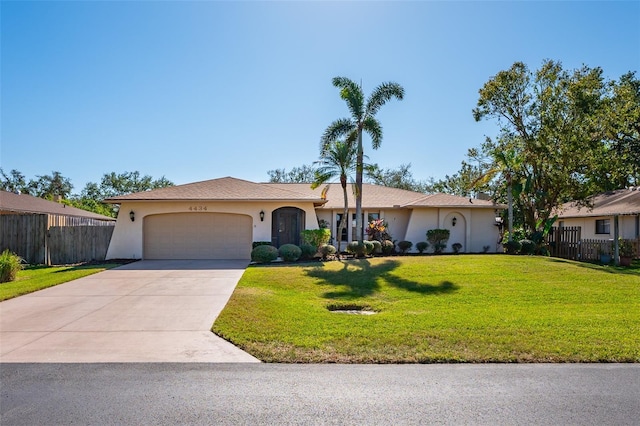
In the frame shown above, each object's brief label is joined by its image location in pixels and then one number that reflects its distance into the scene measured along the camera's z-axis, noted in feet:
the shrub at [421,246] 68.90
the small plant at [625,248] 54.75
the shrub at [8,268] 40.91
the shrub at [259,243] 57.32
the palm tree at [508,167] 65.62
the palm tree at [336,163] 59.47
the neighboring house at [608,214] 65.87
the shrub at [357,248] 57.26
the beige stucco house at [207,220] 59.52
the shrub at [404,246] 67.97
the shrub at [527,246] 61.72
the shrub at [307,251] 55.31
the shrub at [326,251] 55.96
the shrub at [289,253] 53.06
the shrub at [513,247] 61.18
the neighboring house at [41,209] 57.16
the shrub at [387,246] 63.82
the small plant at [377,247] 60.74
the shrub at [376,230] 66.13
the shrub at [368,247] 57.93
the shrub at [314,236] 57.06
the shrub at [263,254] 52.34
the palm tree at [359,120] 59.72
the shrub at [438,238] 68.49
